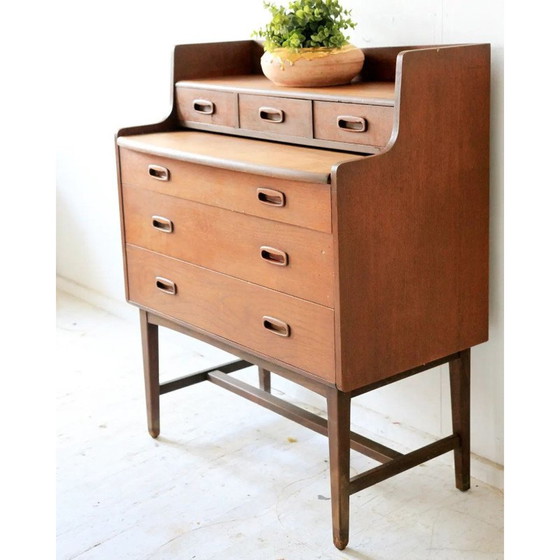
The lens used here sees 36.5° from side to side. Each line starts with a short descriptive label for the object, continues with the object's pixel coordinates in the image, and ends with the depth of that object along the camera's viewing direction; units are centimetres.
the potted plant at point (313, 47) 224
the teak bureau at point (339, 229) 193
